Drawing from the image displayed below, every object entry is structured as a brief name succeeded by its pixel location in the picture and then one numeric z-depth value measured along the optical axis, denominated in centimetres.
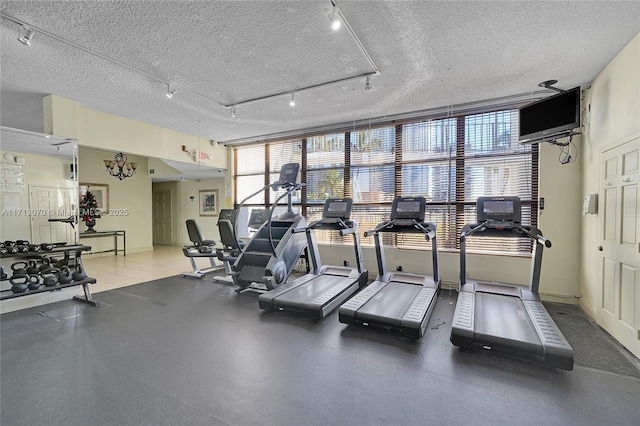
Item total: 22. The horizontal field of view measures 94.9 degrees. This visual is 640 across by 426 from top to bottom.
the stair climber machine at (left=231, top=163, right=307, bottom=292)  475
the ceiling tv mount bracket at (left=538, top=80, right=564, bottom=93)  403
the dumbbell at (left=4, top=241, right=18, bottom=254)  419
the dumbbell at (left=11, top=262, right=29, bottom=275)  404
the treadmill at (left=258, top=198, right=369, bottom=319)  382
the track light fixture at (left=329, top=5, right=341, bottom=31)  260
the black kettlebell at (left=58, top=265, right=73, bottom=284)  415
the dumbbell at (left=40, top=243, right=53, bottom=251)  455
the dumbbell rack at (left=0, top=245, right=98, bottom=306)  383
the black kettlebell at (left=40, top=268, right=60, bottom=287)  401
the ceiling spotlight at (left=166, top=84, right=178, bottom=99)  429
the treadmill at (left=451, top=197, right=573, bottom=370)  258
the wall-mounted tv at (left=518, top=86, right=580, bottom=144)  353
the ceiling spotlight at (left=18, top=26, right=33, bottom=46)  287
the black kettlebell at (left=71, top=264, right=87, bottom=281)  427
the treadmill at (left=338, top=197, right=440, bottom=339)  320
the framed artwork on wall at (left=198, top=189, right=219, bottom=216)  965
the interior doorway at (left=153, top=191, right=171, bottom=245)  1080
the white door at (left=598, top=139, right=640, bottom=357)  284
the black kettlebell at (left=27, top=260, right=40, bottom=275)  408
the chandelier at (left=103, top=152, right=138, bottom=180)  805
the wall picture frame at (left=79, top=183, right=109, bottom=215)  827
